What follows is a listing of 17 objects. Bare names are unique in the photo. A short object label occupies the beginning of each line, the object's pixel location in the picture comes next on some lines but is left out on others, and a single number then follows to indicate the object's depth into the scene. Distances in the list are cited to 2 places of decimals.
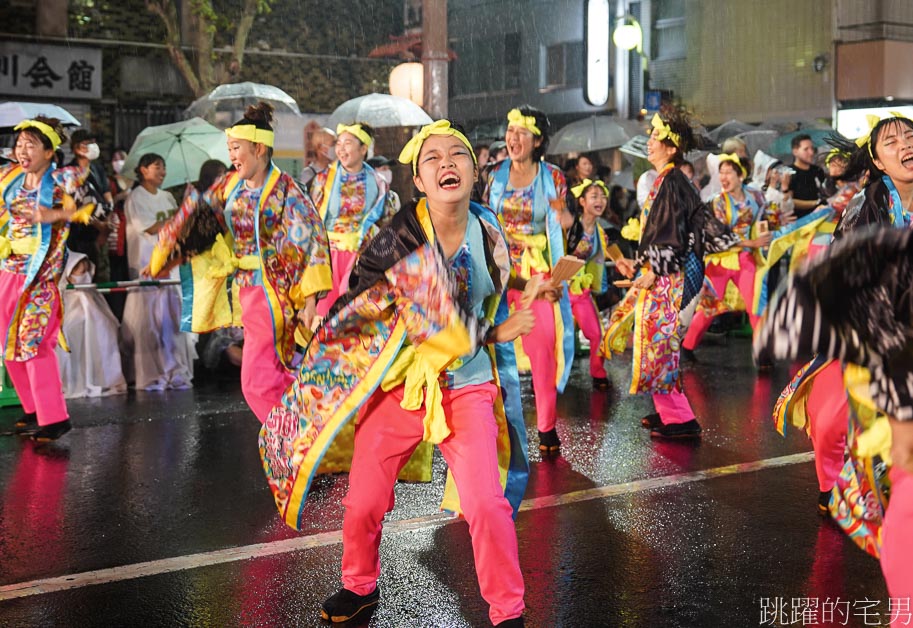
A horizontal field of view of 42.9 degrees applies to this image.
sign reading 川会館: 17.20
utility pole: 13.14
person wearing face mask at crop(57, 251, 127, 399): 9.12
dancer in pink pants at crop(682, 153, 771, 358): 10.39
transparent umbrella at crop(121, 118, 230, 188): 11.77
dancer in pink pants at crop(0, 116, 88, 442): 7.30
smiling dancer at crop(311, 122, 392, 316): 9.77
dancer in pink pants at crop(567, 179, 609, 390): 9.39
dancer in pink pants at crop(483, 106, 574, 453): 7.00
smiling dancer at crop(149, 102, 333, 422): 6.32
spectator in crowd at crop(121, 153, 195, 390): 9.49
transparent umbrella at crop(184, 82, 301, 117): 12.27
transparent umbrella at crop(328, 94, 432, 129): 12.46
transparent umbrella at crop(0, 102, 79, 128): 11.49
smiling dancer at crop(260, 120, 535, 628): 3.86
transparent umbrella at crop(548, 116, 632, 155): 16.92
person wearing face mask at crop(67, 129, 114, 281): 9.77
